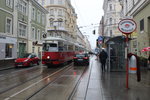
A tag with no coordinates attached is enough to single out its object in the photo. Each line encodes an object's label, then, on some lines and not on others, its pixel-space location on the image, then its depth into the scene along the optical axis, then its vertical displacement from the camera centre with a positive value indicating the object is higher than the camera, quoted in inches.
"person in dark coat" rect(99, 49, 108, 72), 604.1 -8.0
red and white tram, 753.0 +10.8
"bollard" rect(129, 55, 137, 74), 360.2 -20.7
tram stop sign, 341.1 +50.8
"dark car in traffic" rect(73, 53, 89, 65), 863.7 -25.2
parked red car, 816.9 -28.8
